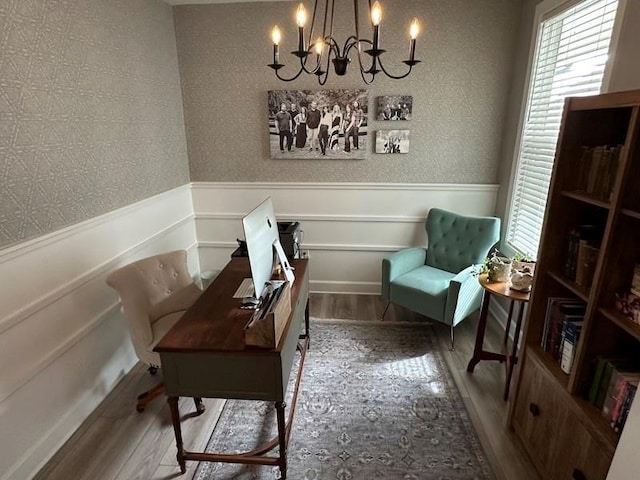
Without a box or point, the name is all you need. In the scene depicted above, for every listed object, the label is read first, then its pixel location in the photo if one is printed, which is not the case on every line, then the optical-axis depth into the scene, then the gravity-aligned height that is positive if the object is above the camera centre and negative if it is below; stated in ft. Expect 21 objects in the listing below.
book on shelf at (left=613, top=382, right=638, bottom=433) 4.34 -3.07
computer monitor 5.21 -1.58
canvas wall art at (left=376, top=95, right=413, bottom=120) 10.52 +0.88
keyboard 6.61 -2.68
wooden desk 5.10 -3.10
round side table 7.27 -4.03
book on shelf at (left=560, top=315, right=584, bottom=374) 5.30 -2.81
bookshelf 4.41 -2.06
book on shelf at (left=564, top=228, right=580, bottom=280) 5.48 -1.66
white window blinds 6.82 +1.07
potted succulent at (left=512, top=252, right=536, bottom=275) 7.61 -2.57
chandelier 4.62 +1.32
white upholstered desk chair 7.13 -3.22
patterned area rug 6.14 -5.27
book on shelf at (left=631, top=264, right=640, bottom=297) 4.36 -1.65
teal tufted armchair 9.21 -3.51
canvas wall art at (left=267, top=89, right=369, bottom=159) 10.69 +0.43
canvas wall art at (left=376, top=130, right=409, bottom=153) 10.82 -0.06
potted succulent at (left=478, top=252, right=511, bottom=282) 7.74 -2.68
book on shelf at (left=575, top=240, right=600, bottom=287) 5.06 -1.66
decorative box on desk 4.93 -2.50
